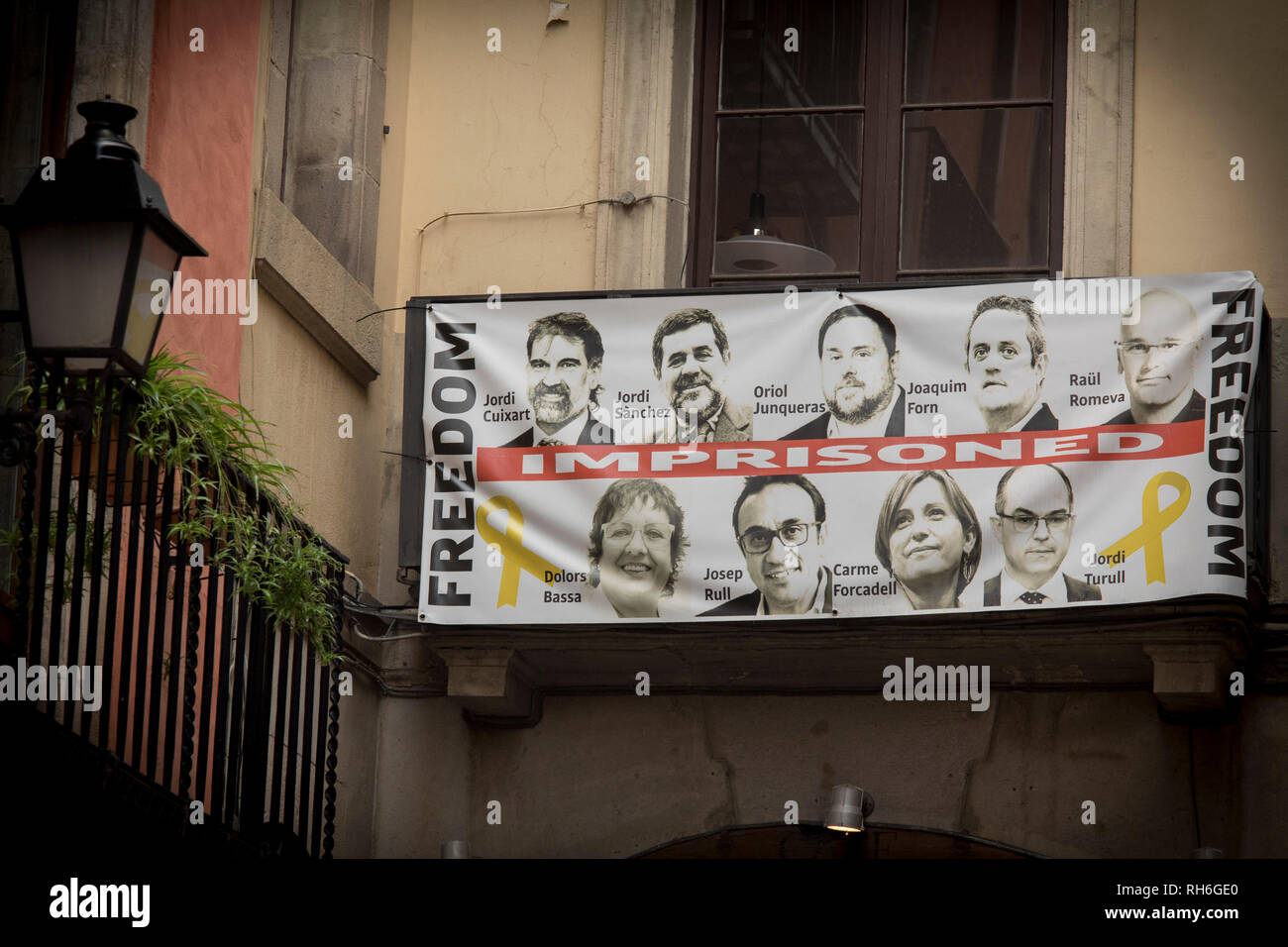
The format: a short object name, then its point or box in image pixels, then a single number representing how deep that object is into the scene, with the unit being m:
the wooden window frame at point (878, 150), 10.30
